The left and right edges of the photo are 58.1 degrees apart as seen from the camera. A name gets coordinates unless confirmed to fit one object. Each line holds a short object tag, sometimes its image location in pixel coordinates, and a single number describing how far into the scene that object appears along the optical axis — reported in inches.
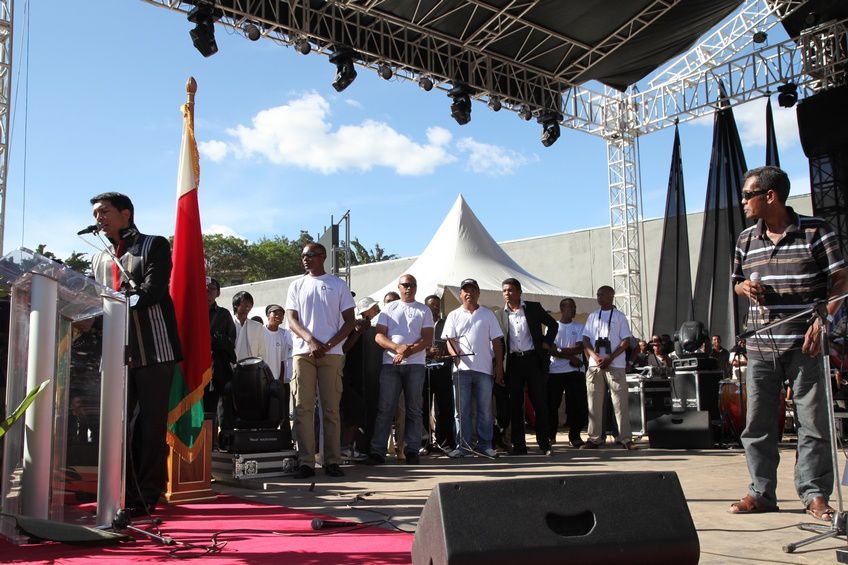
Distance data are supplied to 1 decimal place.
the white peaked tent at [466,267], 510.3
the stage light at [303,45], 482.6
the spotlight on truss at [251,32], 456.8
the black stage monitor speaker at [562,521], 87.4
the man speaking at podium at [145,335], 181.6
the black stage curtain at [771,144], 617.3
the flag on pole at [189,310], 212.1
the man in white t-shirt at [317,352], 261.4
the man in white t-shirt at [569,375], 384.2
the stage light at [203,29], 442.9
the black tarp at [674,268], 639.1
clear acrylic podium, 143.1
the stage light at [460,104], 573.0
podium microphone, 166.8
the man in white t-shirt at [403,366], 303.3
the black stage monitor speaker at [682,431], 349.4
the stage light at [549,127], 641.0
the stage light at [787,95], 598.5
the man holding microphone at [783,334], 163.2
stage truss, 492.4
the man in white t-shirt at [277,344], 381.8
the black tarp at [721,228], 605.3
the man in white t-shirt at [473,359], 321.4
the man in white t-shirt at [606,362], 359.9
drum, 365.7
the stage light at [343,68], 502.3
